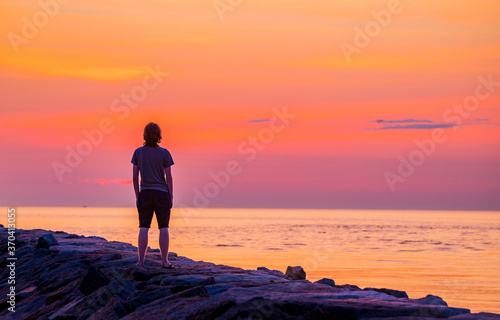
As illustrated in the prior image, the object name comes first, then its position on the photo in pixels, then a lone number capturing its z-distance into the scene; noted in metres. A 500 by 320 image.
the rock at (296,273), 13.04
